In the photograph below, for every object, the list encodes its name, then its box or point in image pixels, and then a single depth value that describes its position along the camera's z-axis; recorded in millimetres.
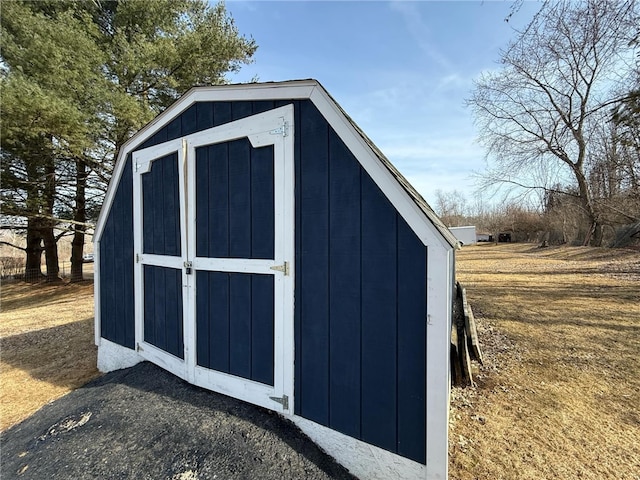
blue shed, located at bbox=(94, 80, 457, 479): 1769
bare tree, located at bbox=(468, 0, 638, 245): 12000
